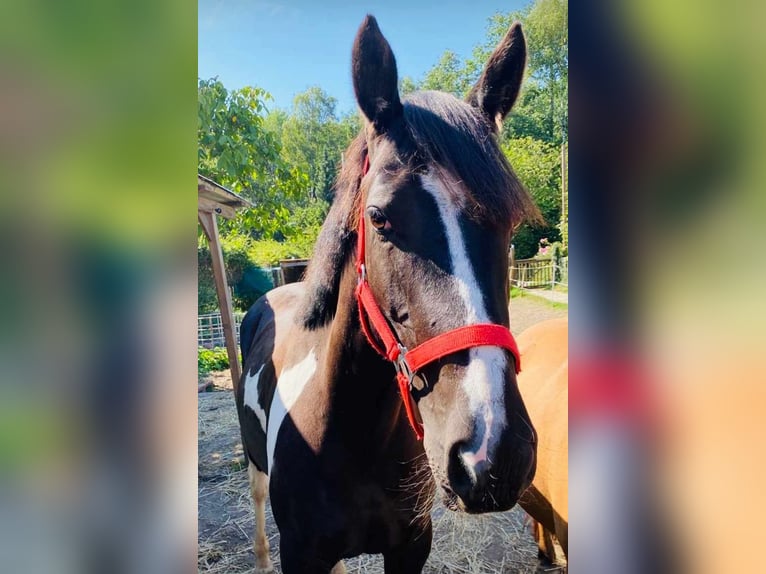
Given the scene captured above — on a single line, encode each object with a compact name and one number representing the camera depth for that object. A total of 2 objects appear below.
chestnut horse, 1.53
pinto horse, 0.79
